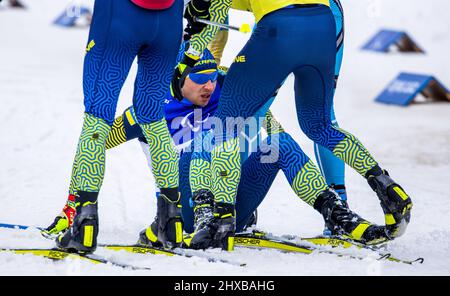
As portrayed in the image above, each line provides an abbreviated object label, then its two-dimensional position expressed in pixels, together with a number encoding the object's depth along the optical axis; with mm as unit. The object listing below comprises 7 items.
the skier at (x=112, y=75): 7855
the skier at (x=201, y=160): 8859
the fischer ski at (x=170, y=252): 8187
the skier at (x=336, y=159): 9469
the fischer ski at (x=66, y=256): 7879
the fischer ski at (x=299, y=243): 8766
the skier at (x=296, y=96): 8195
